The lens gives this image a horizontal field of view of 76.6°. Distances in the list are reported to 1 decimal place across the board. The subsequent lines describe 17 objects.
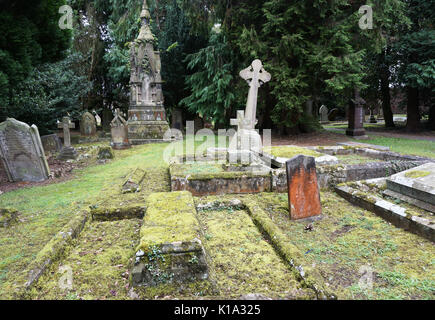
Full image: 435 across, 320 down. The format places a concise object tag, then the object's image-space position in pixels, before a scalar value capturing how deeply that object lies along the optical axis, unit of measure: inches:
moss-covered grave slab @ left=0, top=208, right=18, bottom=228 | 160.2
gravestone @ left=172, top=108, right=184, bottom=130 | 770.2
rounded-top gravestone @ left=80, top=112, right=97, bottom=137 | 589.9
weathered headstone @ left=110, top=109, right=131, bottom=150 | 460.8
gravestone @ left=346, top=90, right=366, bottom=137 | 556.1
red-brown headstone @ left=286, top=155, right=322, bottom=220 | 169.5
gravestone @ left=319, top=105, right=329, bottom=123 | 1010.1
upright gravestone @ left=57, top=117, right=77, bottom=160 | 395.2
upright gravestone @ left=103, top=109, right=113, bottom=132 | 792.8
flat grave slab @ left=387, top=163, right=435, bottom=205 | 162.9
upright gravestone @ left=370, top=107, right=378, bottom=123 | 973.8
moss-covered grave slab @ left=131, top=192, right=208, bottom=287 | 98.3
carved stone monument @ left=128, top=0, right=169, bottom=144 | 551.8
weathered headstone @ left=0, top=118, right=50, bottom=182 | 267.9
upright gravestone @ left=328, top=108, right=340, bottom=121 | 1115.3
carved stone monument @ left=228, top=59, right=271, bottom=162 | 247.8
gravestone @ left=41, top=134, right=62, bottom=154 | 437.7
